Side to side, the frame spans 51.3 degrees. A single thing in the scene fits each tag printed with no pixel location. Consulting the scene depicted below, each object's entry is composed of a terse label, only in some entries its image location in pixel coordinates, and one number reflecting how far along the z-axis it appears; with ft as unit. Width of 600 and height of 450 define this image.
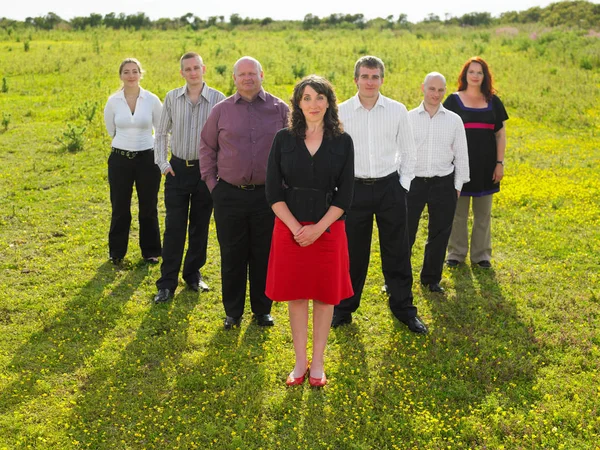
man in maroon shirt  17.13
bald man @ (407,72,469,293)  19.97
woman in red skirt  14.39
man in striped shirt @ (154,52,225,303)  19.79
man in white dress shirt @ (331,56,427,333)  17.46
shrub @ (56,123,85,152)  40.81
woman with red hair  22.30
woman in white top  22.43
